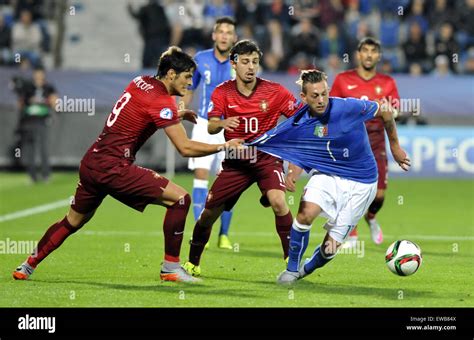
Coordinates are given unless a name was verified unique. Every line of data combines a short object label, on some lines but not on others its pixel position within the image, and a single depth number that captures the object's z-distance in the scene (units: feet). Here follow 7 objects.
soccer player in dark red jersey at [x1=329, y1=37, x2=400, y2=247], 43.57
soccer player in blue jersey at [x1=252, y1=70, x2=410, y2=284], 32.09
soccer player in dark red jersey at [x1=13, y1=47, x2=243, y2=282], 32.48
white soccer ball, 32.96
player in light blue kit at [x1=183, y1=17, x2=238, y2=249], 42.91
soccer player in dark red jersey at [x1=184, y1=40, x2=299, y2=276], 34.76
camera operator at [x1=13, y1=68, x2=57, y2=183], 70.28
